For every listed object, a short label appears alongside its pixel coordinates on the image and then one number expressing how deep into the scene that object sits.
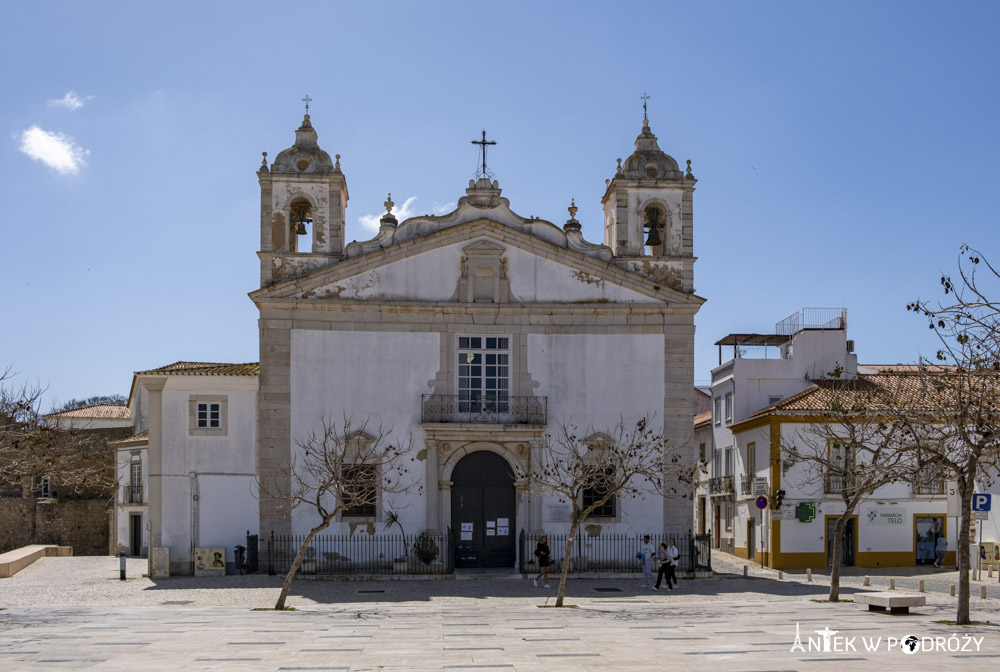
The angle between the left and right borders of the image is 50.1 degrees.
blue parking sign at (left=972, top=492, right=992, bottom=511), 21.55
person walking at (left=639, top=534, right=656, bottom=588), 24.52
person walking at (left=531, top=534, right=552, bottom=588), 23.76
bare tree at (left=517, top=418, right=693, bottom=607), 26.28
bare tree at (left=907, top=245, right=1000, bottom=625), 15.68
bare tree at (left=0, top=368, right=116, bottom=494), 21.55
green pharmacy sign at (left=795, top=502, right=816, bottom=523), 30.70
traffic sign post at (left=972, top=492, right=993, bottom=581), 21.53
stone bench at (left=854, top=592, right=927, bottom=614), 17.48
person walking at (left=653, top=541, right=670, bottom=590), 23.81
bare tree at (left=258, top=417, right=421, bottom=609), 25.92
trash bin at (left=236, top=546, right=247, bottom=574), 26.11
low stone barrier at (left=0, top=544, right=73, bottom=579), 30.46
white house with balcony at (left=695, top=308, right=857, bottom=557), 34.56
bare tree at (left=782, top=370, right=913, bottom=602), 19.39
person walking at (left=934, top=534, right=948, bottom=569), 30.66
